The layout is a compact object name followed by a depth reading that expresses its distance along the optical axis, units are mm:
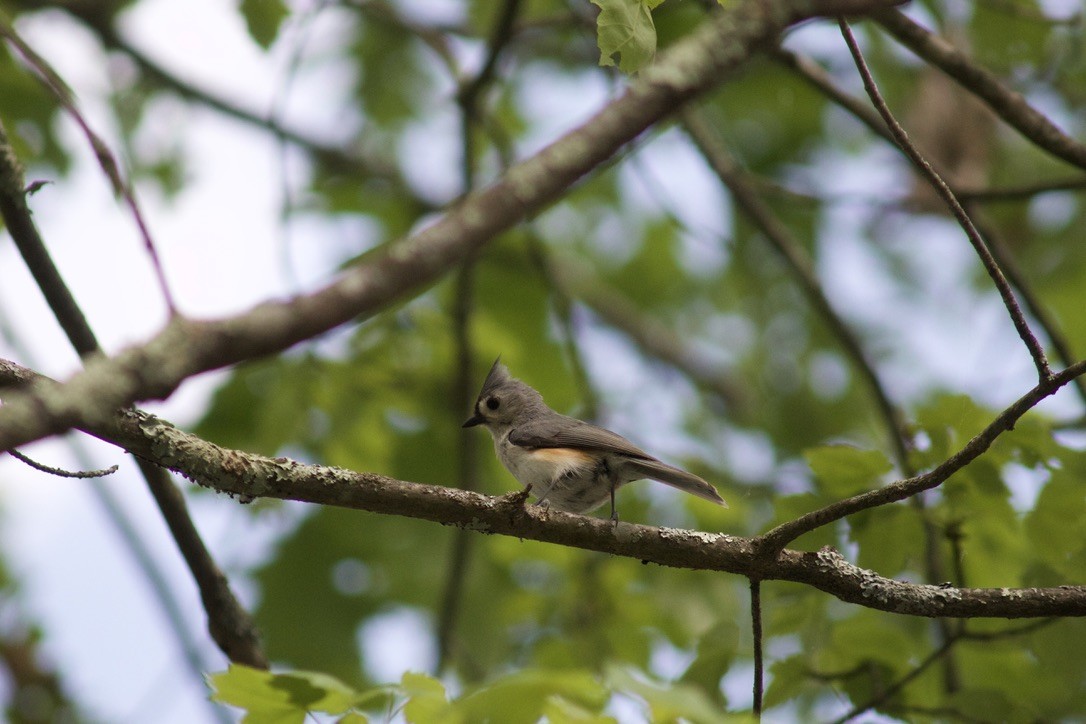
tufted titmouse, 8094
